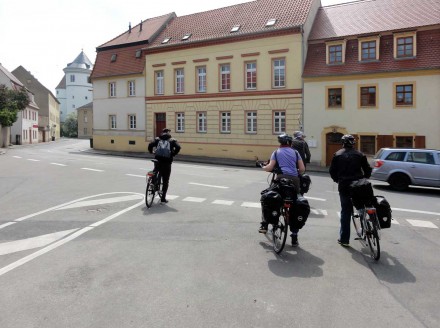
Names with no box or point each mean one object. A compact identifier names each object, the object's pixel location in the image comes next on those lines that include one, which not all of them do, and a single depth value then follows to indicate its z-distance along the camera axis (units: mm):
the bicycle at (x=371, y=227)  5531
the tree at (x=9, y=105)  46781
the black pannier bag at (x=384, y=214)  5691
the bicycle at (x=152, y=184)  9657
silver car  13938
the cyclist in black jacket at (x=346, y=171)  6062
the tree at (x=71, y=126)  98750
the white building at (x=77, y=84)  111688
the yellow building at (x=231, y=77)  27484
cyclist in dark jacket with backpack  10008
